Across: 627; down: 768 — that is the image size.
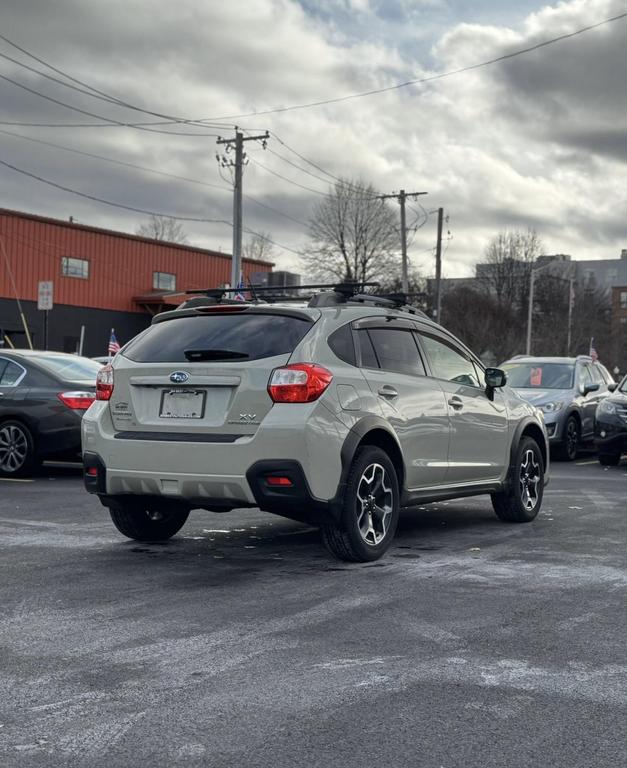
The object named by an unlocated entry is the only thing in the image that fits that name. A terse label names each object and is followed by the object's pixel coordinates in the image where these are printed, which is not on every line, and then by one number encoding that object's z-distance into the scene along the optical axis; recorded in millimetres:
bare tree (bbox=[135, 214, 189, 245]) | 91500
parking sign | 22562
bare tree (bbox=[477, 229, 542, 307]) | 92062
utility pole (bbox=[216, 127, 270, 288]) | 33000
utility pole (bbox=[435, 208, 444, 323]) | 47906
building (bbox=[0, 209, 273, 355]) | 41875
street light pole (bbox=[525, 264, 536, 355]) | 62375
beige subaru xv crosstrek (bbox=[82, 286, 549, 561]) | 6363
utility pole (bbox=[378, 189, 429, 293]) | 49391
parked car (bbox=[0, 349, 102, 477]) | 12156
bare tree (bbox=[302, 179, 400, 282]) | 74125
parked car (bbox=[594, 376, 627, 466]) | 15539
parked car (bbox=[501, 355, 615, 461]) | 17125
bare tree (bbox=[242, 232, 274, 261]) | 95569
